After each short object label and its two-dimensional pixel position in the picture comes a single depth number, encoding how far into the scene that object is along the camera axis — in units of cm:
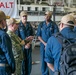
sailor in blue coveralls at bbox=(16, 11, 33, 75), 327
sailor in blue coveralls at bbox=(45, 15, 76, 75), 164
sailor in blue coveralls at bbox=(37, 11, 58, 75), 347
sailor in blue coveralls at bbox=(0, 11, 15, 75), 192
